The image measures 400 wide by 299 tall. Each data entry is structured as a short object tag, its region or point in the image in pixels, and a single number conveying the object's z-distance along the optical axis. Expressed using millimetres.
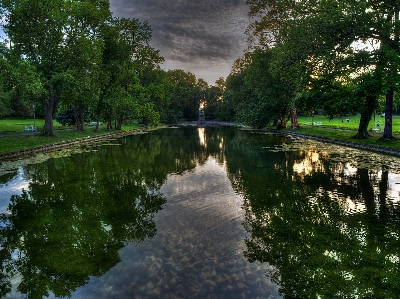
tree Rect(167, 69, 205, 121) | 109562
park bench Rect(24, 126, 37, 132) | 38225
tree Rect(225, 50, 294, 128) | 44744
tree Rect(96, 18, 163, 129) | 42188
